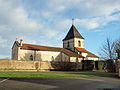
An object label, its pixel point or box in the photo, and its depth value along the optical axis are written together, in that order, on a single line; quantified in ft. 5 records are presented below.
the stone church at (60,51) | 108.06
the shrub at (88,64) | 106.83
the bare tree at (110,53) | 93.22
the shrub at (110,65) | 88.73
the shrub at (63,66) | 97.50
